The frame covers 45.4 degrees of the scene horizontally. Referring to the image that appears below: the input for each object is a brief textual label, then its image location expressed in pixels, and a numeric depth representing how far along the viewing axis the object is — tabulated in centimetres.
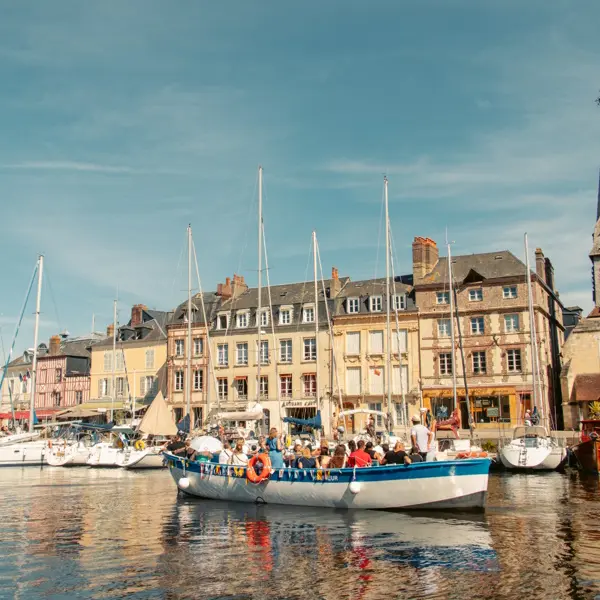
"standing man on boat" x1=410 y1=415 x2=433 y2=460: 2006
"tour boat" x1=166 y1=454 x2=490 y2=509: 1870
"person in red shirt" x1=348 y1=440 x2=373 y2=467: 1991
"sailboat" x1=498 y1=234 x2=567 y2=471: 3400
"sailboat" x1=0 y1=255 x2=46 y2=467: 4400
